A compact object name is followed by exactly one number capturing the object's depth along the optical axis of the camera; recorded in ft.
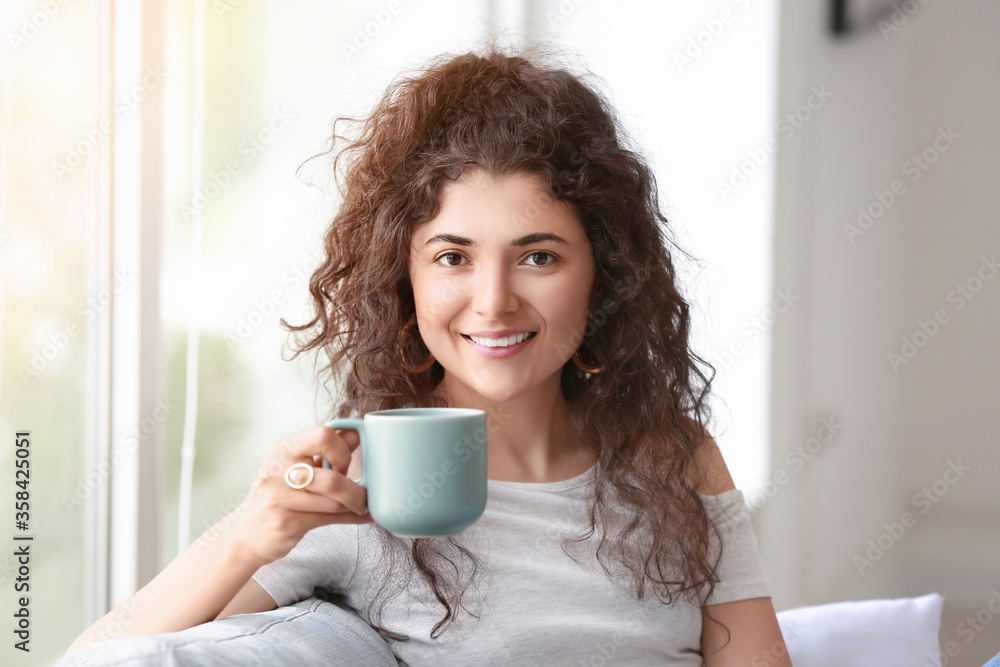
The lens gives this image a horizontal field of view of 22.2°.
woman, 5.87
